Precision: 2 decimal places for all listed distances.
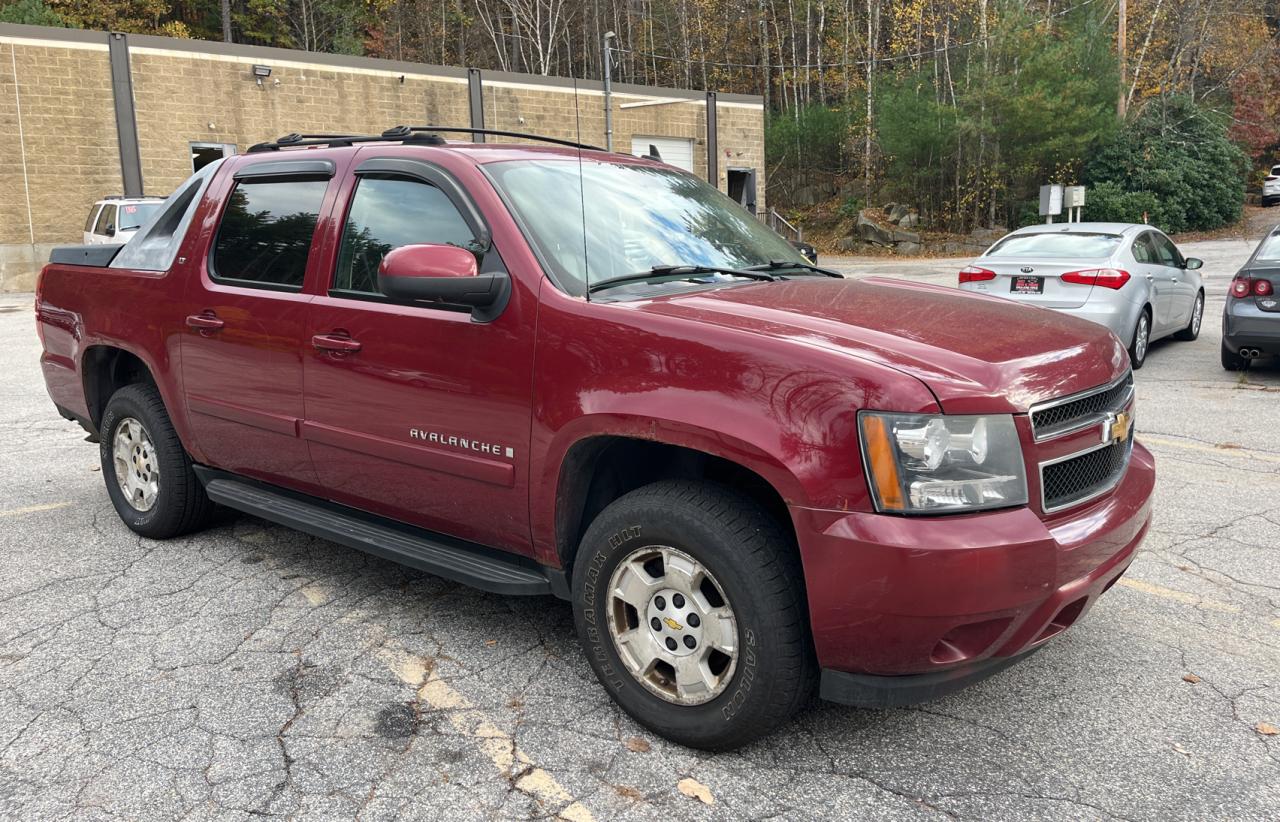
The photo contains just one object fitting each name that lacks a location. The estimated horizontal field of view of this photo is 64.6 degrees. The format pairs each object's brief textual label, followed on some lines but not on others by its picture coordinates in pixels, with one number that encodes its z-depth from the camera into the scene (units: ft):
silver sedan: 31.89
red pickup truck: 8.59
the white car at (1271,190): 138.10
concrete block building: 76.59
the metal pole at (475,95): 97.45
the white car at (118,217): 63.46
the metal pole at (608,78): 67.06
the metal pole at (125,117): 78.79
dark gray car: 29.55
